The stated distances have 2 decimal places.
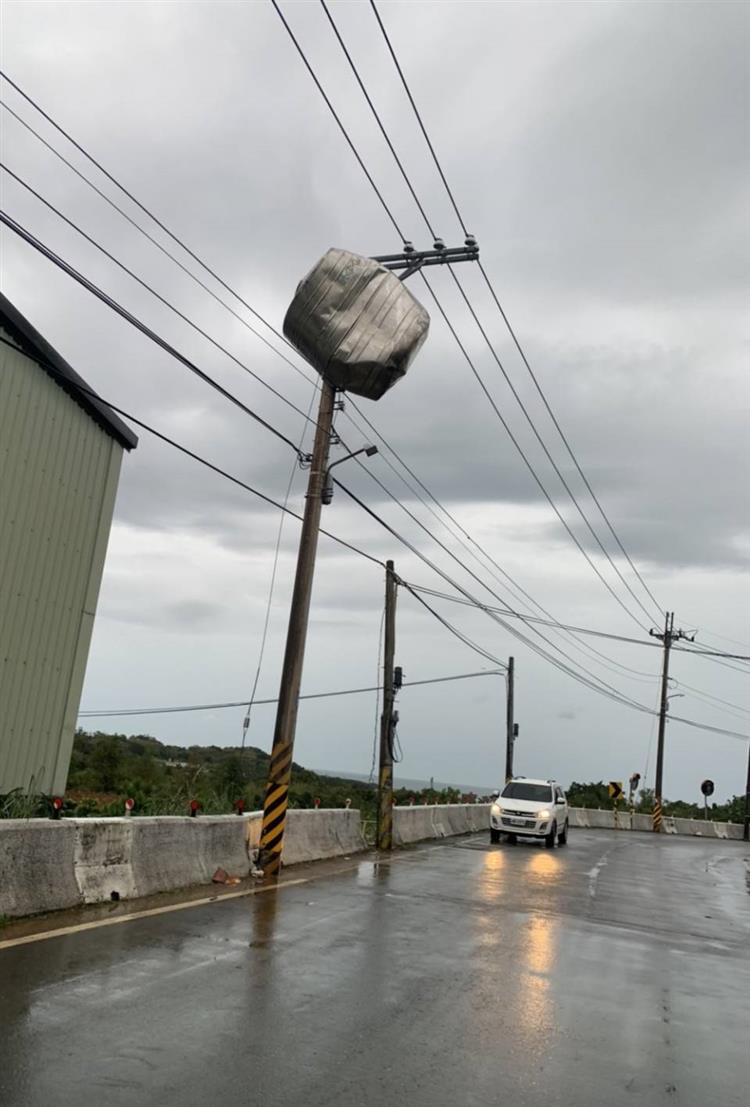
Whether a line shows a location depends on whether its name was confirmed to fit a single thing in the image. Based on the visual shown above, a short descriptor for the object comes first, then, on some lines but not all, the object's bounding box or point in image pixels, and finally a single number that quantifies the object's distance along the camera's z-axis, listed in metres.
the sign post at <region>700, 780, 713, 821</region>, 52.62
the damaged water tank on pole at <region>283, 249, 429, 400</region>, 15.27
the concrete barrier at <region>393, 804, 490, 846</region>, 23.39
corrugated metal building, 14.14
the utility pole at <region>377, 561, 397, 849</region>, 21.56
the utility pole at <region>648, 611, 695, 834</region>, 48.84
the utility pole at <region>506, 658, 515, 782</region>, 42.09
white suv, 25.38
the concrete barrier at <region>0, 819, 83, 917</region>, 8.52
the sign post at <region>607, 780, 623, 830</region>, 44.55
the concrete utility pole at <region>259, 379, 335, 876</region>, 14.55
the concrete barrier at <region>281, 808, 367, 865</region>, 16.42
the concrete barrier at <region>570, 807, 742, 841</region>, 45.13
